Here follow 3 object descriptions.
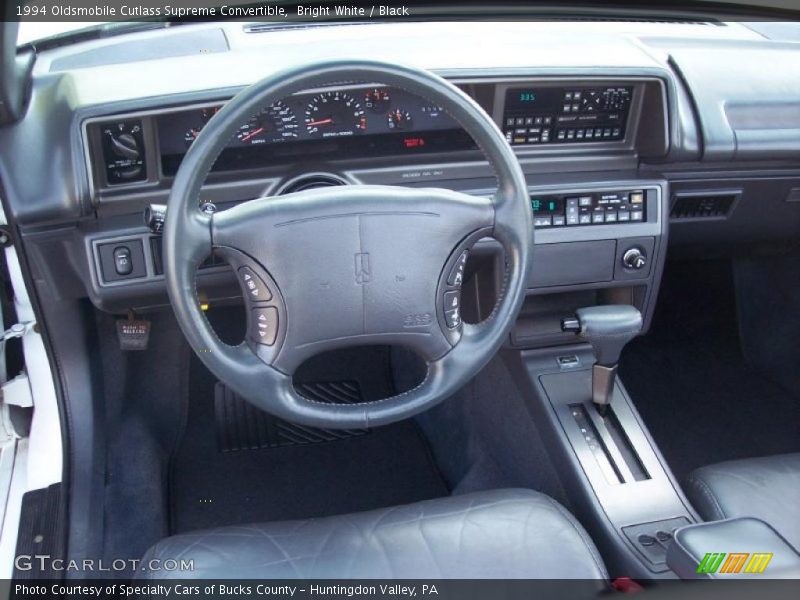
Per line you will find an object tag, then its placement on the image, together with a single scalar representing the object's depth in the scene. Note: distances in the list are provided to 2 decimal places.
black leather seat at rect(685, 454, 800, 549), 1.48
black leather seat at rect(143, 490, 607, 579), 1.32
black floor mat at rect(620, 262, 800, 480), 2.40
